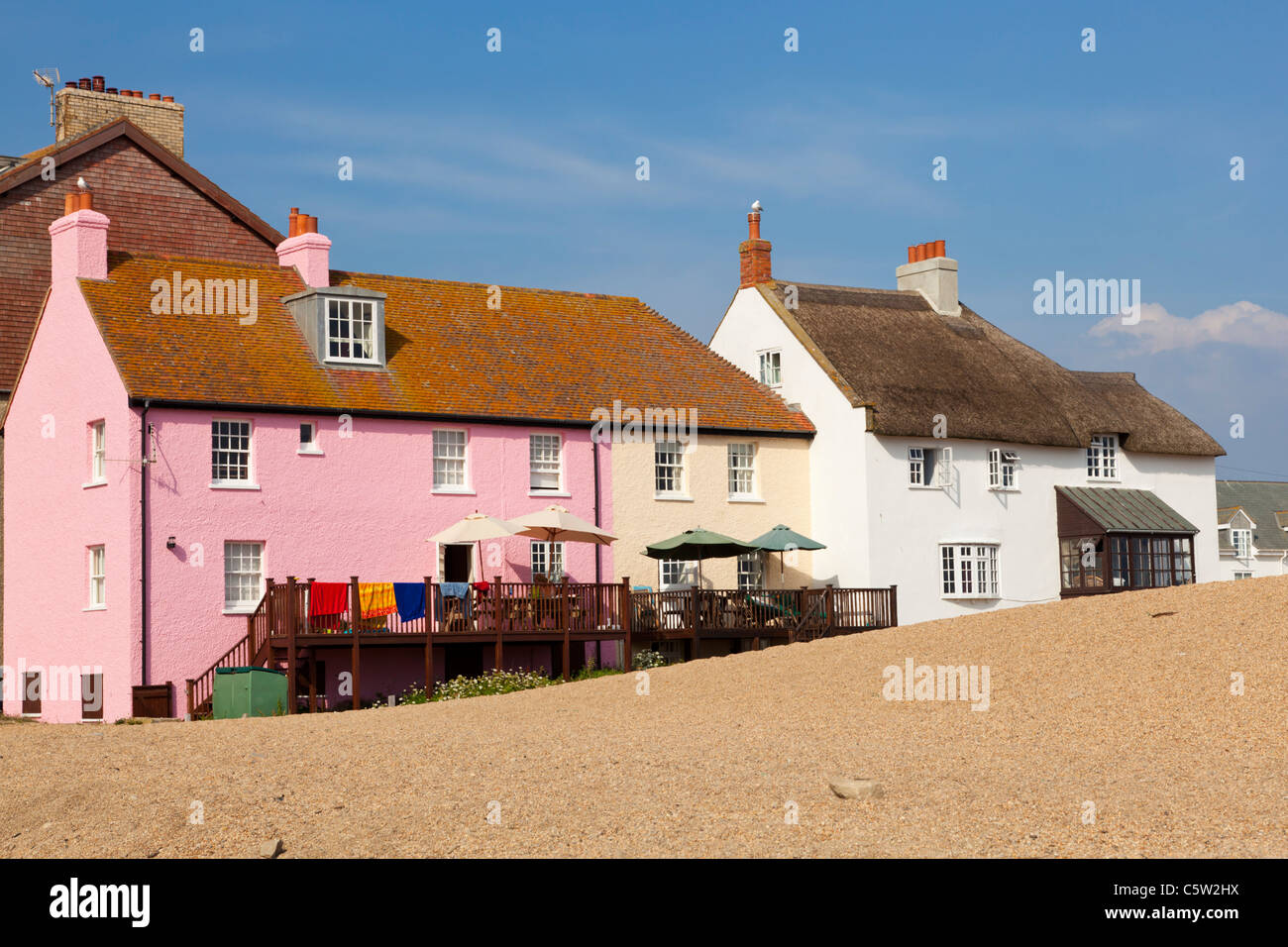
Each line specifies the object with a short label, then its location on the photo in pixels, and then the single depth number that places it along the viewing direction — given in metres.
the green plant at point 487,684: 27.59
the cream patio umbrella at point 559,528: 29.92
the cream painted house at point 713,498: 33.78
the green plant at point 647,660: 31.23
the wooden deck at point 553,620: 27.19
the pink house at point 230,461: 28.52
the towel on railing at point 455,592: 28.75
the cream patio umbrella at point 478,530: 29.69
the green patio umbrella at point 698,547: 31.64
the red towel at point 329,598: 27.44
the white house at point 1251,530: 67.38
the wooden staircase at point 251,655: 27.36
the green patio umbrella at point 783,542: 33.22
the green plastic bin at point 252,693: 26.08
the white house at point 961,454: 36.09
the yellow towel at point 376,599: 27.98
